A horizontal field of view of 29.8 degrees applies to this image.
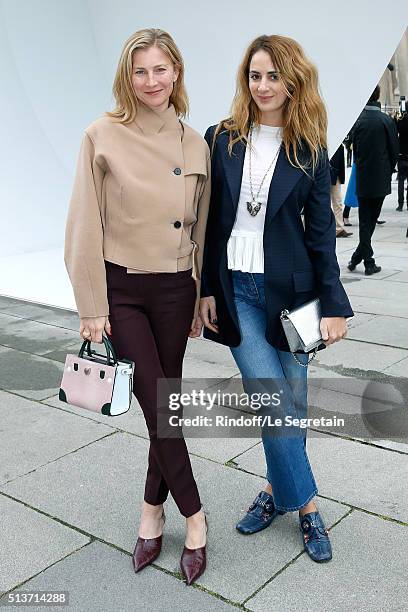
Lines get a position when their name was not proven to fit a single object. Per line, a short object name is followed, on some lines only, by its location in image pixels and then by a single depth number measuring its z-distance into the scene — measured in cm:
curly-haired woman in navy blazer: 272
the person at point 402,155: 1185
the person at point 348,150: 1188
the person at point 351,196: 1106
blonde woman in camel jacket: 262
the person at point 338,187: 1083
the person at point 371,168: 819
